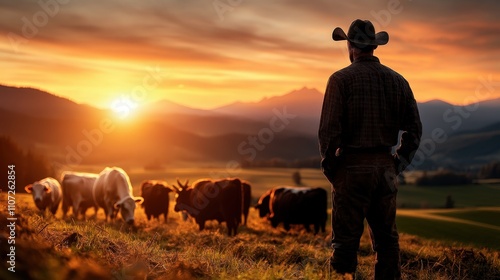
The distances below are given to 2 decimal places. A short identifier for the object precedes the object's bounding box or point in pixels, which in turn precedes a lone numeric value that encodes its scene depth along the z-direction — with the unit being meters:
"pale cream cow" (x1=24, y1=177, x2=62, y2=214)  21.30
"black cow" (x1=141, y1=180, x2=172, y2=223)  22.98
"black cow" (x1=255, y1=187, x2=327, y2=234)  22.06
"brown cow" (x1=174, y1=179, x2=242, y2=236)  17.89
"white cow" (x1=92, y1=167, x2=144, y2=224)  17.67
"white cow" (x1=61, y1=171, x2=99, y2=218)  22.91
